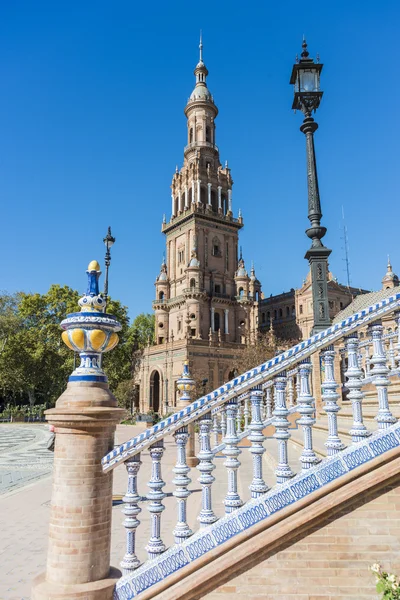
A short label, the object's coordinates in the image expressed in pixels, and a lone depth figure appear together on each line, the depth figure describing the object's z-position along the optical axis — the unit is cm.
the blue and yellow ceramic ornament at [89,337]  412
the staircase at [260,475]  350
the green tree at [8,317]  4509
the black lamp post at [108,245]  1967
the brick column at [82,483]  353
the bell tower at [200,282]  4700
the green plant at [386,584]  318
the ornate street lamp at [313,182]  1007
